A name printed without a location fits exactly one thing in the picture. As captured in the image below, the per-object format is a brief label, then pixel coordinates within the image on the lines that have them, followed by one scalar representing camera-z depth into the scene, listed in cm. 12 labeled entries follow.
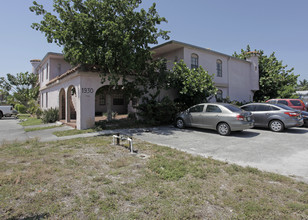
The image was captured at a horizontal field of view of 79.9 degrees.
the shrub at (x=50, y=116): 1454
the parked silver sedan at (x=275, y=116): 935
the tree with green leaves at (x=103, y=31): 913
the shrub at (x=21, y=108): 2619
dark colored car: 1104
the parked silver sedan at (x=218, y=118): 843
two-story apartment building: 1048
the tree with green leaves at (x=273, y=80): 2130
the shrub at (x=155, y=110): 1138
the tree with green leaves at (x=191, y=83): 1171
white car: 2085
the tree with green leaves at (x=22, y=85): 2861
